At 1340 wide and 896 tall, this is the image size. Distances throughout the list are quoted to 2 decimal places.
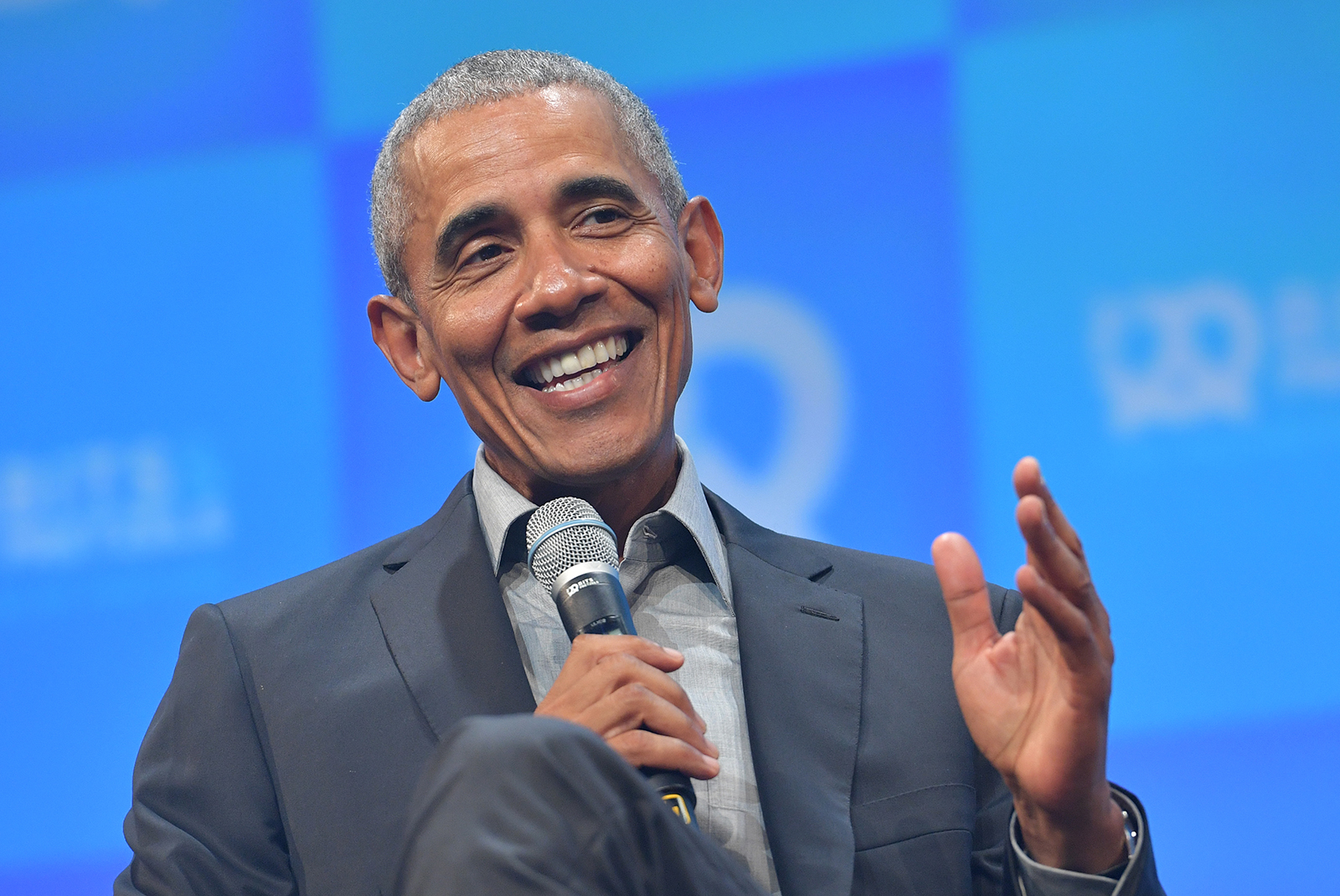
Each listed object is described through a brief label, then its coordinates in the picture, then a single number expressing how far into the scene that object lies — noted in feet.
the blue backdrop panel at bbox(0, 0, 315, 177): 17.81
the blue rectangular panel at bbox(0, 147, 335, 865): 17.49
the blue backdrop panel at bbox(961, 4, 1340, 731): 15.58
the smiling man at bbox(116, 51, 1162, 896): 10.52
